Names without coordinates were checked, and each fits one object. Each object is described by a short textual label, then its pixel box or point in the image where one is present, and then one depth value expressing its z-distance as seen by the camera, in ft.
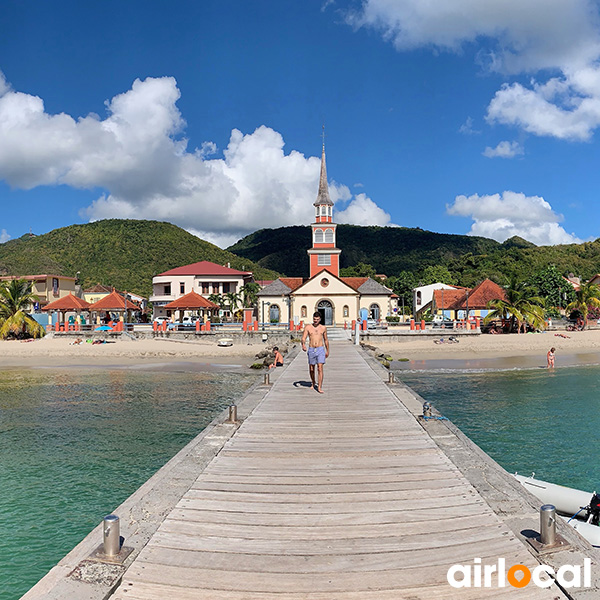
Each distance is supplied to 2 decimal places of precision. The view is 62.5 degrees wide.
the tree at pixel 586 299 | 145.18
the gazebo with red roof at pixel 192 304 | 142.61
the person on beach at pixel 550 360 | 89.71
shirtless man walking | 38.45
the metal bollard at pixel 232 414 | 29.35
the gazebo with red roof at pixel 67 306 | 150.10
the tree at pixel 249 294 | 191.21
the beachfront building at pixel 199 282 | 192.44
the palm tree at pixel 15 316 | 129.39
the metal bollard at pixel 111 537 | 13.73
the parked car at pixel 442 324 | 136.05
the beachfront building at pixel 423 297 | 222.48
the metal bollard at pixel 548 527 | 14.23
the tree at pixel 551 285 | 182.09
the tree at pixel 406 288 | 258.16
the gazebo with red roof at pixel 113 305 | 152.84
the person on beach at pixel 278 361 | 63.62
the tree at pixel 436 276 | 260.62
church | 150.41
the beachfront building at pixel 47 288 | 176.84
